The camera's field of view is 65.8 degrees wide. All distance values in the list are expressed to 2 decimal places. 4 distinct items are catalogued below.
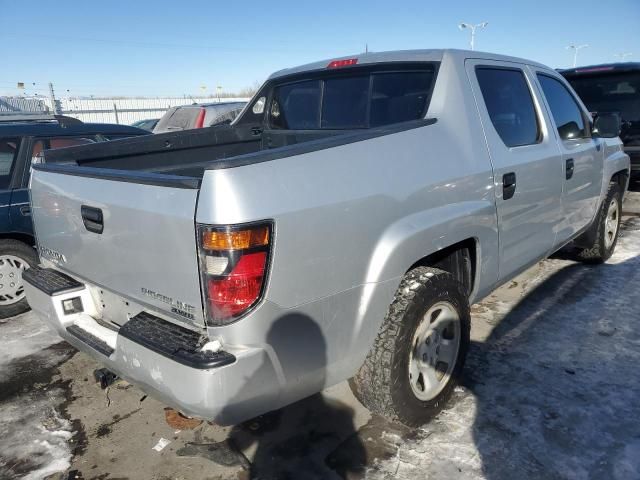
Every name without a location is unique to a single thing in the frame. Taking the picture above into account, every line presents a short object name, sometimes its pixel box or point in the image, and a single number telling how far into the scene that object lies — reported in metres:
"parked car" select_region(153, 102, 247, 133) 9.35
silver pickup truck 1.82
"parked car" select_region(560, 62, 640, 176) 7.10
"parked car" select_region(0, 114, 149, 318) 4.17
